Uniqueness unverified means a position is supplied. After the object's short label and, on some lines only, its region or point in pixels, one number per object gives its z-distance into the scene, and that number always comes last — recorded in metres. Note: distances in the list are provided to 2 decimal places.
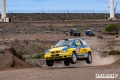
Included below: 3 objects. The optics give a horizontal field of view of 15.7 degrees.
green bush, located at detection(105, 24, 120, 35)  89.31
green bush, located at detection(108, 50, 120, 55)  47.88
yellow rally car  27.19
